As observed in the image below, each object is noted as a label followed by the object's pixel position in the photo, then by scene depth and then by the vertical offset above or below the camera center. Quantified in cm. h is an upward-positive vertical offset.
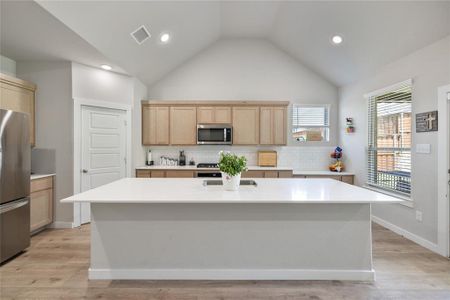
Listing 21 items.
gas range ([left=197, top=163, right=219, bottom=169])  520 -30
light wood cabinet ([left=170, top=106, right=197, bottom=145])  529 +50
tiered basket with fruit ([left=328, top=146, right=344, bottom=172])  546 -26
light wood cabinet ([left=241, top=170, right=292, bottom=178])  504 -46
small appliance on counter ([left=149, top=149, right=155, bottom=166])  543 -21
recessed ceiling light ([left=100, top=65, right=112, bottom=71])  422 +134
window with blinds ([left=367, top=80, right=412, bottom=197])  383 +17
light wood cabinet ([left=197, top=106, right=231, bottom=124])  529 +71
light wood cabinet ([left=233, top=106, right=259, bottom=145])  530 +50
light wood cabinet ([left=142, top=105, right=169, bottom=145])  527 +52
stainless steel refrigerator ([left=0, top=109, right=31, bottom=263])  290 -38
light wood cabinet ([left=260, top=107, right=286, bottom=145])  530 +47
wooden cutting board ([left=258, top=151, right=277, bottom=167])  538 -19
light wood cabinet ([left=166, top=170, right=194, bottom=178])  496 -45
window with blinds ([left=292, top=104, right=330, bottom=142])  574 +60
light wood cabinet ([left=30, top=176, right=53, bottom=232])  371 -77
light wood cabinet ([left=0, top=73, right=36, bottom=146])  349 +76
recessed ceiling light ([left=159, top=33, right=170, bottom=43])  417 +180
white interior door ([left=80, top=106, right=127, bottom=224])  429 +5
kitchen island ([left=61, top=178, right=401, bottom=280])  254 -87
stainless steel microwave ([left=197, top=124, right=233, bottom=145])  524 +31
